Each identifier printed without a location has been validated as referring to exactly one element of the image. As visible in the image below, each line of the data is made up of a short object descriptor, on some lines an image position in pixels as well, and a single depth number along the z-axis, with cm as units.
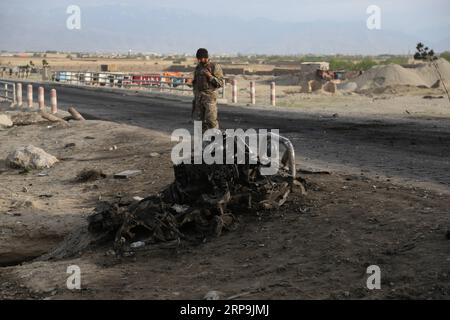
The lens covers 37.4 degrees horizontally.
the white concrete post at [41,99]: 2386
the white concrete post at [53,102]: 2269
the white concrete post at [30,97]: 2598
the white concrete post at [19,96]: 2762
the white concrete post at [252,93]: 2731
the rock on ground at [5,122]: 2081
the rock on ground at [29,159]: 1431
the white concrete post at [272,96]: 2658
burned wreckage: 727
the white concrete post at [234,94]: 2805
